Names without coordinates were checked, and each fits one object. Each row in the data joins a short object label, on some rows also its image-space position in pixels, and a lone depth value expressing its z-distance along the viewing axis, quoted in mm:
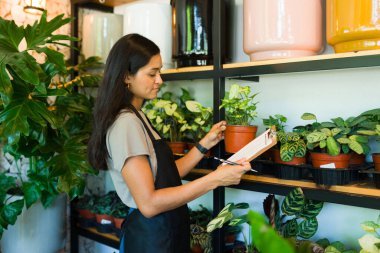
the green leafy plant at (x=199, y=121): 1858
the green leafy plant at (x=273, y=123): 1617
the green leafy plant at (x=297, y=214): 1436
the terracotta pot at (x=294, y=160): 1514
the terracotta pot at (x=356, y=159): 1469
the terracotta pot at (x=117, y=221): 2292
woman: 1363
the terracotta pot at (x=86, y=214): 2518
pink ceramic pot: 1490
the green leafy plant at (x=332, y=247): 1397
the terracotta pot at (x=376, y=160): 1340
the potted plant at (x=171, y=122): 1974
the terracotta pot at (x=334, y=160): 1383
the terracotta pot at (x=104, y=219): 2373
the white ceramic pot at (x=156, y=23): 2061
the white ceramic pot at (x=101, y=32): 2518
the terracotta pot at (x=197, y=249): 1892
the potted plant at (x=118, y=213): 2301
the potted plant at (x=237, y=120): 1617
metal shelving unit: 1333
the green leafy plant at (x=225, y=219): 1515
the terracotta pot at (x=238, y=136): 1624
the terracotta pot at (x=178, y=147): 1986
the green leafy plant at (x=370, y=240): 1207
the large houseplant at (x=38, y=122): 1763
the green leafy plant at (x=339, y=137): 1357
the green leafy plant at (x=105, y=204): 2388
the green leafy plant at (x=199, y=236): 1862
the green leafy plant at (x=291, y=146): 1476
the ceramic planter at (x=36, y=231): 2326
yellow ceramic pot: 1279
